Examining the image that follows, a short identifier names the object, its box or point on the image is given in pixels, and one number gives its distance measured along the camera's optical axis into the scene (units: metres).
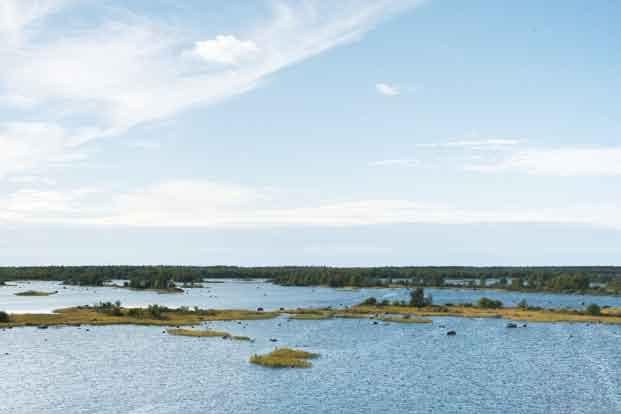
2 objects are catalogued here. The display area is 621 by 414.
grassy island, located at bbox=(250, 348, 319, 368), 98.75
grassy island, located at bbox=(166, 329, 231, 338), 132.62
